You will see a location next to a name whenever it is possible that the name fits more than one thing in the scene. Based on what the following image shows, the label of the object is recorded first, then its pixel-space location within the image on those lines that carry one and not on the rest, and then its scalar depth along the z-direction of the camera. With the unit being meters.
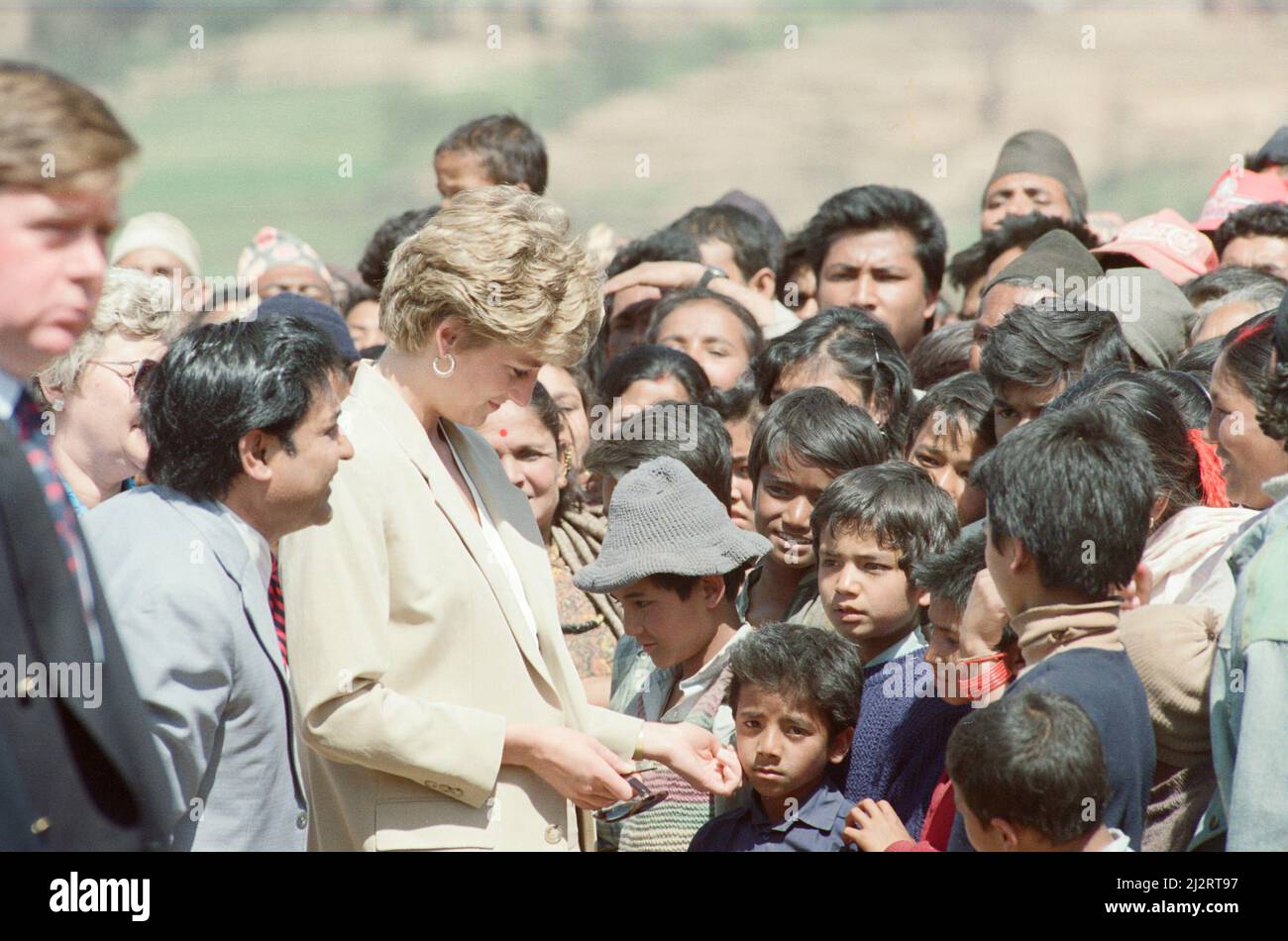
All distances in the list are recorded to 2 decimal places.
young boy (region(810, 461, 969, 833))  3.31
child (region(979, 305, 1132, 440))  3.75
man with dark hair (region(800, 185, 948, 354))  5.54
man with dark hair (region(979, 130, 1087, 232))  6.24
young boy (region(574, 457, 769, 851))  3.33
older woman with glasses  3.62
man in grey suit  2.37
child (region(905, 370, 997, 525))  3.94
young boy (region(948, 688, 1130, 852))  2.24
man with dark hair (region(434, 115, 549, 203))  5.97
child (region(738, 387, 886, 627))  3.80
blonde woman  2.55
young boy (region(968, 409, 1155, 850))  2.33
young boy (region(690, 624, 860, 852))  3.04
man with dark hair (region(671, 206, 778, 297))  6.45
